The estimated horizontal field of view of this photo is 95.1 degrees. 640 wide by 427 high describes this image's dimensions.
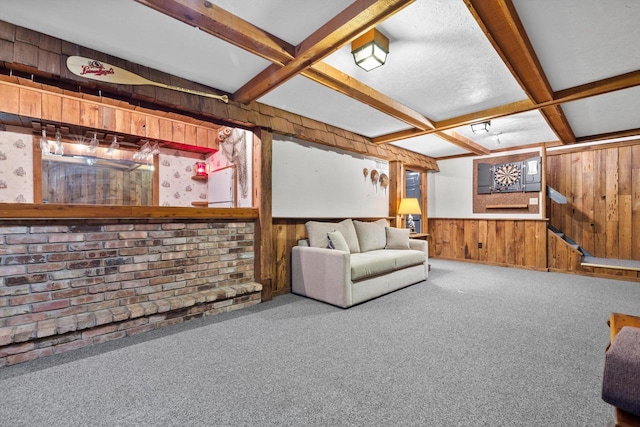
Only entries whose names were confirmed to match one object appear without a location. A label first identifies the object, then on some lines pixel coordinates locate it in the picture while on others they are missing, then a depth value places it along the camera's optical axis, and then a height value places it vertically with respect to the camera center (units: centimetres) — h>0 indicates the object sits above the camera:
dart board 555 +64
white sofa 314 -62
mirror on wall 373 +51
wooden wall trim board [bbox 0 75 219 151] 293 +114
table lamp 521 +6
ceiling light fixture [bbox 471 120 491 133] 405 +118
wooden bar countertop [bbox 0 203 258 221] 209 -1
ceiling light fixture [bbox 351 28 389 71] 204 +116
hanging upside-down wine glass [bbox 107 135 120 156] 361 +87
